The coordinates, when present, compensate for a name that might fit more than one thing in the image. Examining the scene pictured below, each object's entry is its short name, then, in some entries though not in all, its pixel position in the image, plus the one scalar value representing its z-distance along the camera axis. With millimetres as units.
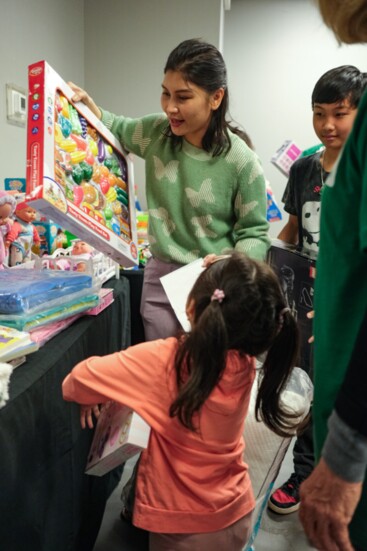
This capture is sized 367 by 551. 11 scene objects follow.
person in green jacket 467
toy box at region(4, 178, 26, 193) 1466
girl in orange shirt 801
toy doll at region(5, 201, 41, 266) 1269
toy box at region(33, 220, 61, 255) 1467
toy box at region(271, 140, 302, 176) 2250
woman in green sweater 1072
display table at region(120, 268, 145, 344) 1716
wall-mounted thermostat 1691
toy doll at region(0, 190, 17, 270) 1146
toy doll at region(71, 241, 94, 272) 1416
